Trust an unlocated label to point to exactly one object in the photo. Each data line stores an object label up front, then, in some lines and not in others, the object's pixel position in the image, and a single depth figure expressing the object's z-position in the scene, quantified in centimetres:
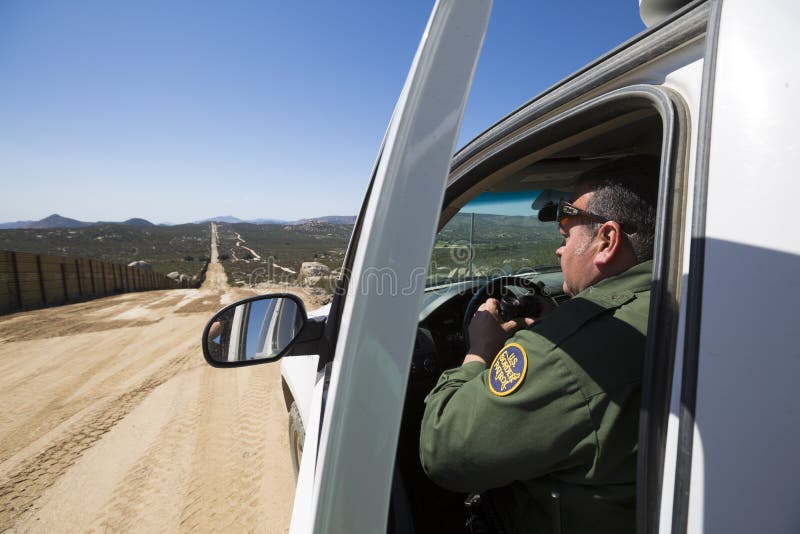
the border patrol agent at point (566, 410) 96
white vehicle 64
